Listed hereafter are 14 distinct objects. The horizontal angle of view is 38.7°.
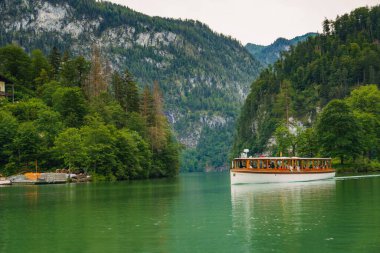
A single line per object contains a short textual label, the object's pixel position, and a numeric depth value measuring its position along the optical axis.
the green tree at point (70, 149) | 105.50
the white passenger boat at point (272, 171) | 81.19
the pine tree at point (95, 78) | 147.88
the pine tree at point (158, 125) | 138.62
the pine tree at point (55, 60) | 157.12
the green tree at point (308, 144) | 126.44
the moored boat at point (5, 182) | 94.50
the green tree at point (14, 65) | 149.50
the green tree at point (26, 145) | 106.44
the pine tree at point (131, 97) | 147.50
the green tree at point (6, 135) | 107.06
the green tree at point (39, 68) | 147.12
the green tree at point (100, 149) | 108.56
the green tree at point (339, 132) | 115.62
